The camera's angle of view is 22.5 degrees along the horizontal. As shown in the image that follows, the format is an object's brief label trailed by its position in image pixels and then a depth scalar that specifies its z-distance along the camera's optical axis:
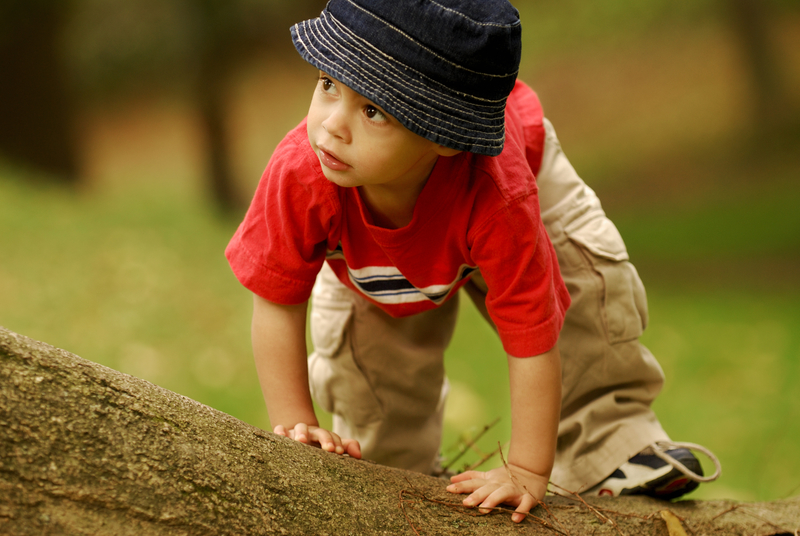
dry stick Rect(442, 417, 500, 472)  2.50
